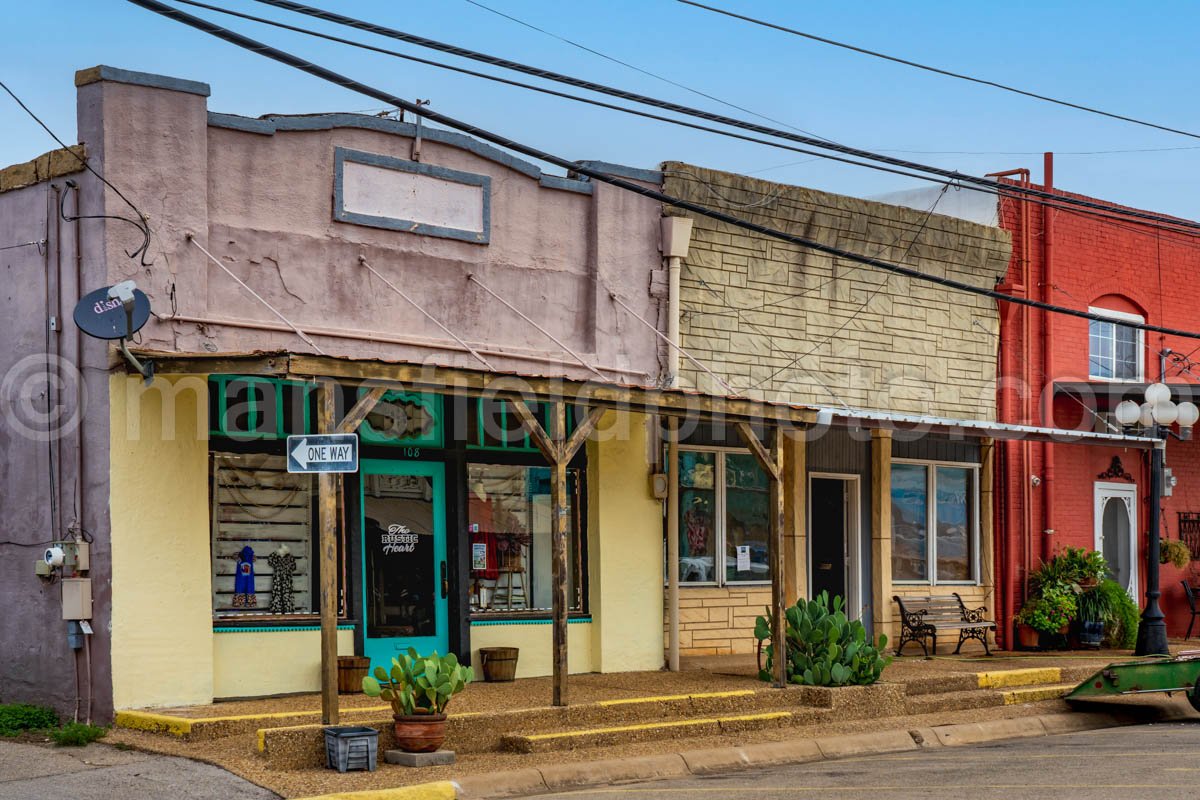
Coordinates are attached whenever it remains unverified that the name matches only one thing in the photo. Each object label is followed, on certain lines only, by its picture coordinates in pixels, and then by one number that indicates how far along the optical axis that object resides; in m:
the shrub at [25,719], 12.79
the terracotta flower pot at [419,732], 11.72
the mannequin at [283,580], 14.34
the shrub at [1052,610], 20.77
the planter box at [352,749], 11.26
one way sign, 11.52
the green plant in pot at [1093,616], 20.97
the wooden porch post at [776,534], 15.26
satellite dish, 12.31
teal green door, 15.06
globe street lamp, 20.23
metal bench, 19.36
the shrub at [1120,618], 21.11
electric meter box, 12.69
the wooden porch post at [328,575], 11.66
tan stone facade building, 18.09
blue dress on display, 14.07
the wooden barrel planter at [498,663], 15.59
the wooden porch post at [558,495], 13.20
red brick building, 21.48
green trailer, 15.20
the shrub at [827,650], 15.26
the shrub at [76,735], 12.12
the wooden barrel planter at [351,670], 14.36
